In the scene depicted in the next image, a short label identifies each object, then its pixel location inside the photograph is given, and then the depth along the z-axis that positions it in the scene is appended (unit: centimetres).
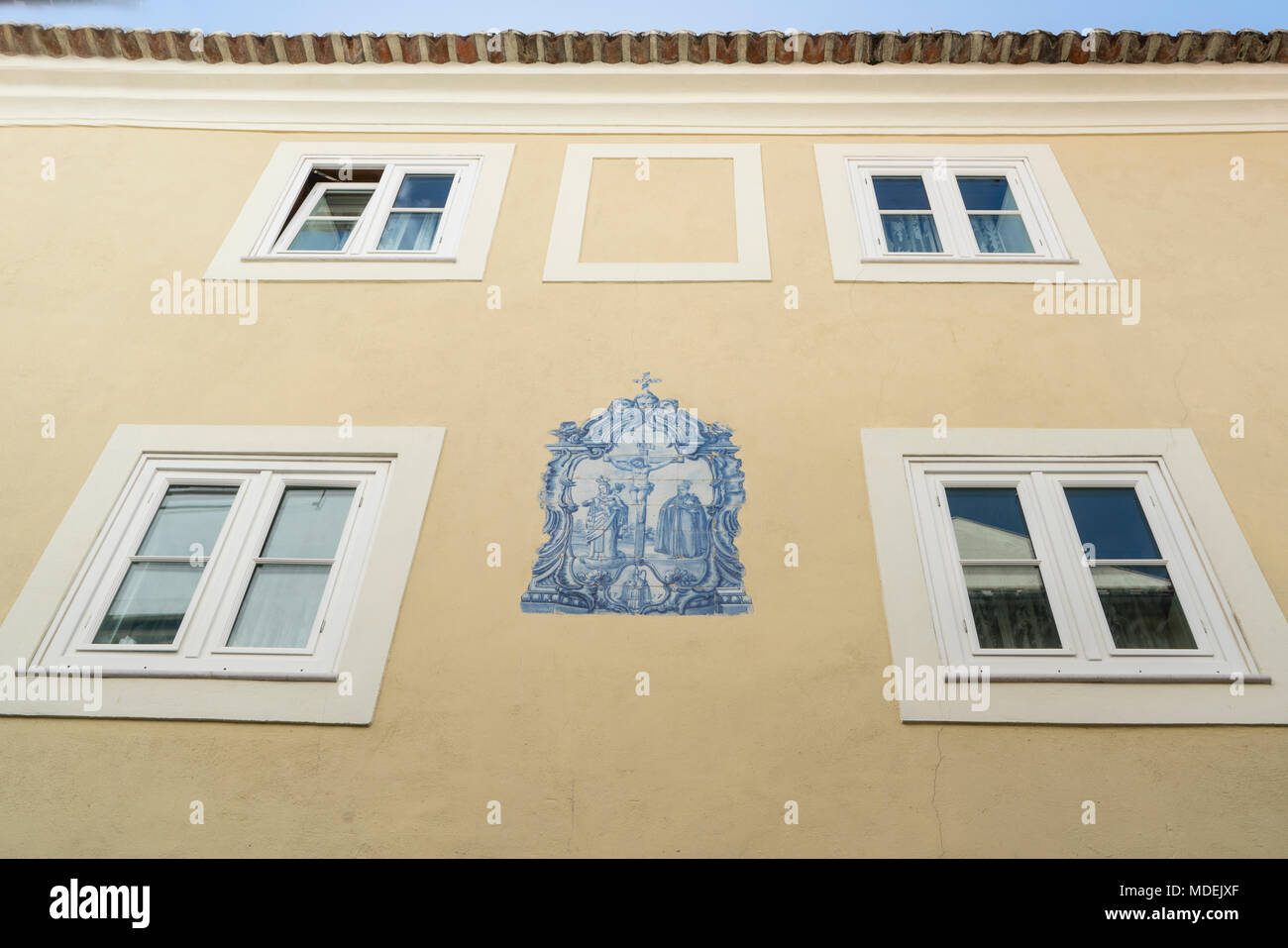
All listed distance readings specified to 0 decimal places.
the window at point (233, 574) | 379
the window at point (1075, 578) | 371
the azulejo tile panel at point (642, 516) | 411
